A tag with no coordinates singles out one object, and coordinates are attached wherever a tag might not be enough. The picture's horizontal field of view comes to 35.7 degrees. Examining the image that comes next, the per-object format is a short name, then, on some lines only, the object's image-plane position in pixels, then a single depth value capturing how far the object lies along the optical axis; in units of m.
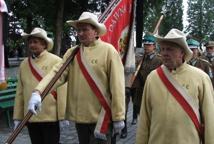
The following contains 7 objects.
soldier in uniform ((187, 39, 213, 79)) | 6.22
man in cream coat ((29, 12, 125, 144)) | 3.48
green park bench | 6.45
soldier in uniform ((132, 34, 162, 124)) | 6.20
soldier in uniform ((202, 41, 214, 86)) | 7.05
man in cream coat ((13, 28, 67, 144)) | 3.98
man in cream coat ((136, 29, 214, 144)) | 2.87
